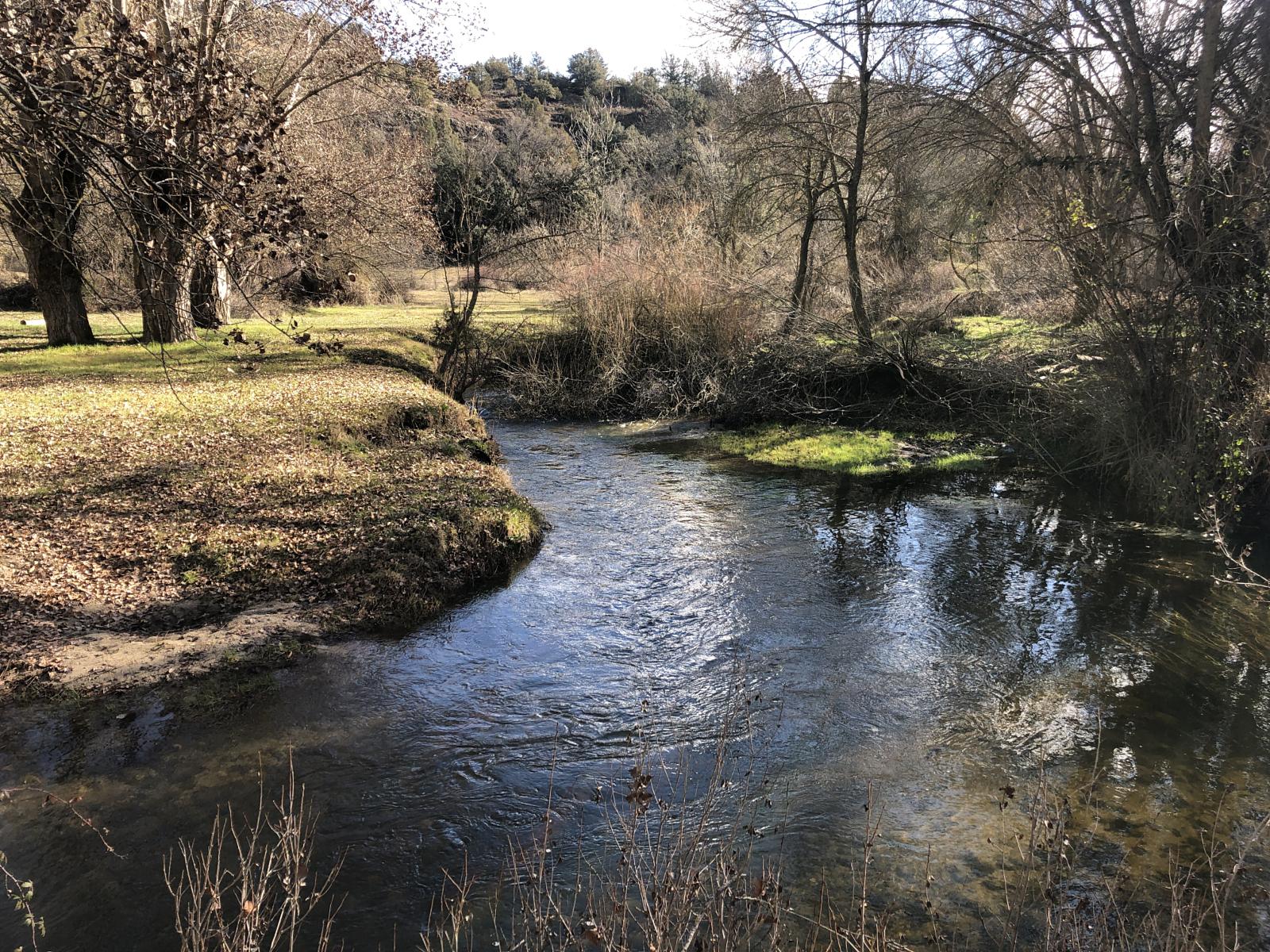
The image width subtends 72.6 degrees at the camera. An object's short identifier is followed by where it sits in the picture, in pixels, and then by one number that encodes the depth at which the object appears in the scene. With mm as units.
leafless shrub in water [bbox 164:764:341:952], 2680
